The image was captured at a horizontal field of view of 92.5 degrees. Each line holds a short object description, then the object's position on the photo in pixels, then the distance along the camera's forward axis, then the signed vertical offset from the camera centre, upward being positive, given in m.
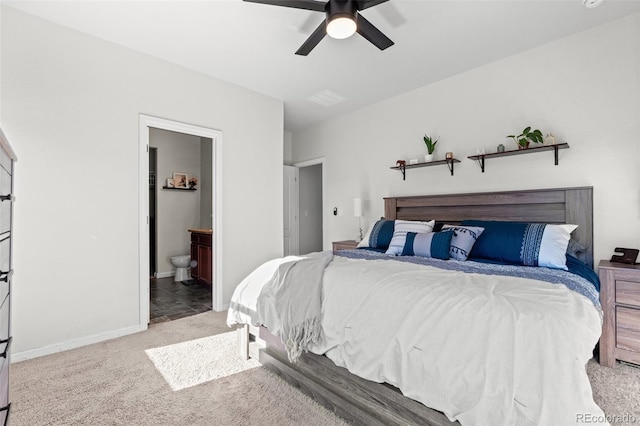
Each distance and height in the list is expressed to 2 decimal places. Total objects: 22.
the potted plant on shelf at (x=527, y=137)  2.90 +0.73
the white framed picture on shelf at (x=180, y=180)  5.57 +0.62
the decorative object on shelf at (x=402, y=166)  3.98 +0.61
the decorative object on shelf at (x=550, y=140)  2.85 +0.68
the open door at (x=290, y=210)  5.54 +0.05
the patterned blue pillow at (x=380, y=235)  3.30 -0.25
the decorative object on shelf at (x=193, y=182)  5.80 +0.59
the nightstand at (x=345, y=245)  4.12 -0.44
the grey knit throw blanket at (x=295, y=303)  1.80 -0.57
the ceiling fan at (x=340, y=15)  1.96 +1.31
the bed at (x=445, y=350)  1.10 -0.59
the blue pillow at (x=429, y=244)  2.61 -0.28
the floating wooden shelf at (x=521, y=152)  2.83 +0.60
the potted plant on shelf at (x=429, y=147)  3.73 +0.80
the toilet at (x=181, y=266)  4.94 -0.86
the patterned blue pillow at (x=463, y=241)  2.60 -0.25
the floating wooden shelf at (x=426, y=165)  3.59 +0.59
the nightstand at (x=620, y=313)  2.13 -0.72
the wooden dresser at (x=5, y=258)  1.04 -0.17
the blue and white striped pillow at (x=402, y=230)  2.91 -0.18
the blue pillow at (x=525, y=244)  2.33 -0.26
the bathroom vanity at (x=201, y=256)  4.43 -0.66
